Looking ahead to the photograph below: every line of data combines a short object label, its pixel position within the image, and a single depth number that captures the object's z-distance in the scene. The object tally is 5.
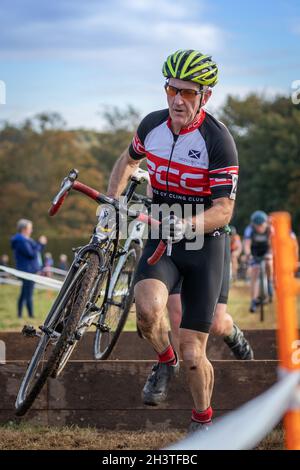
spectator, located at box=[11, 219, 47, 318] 30.48
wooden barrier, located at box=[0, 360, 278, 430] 11.67
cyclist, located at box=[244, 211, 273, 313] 30.68
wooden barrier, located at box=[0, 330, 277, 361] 15.41
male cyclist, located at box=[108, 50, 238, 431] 10.67
